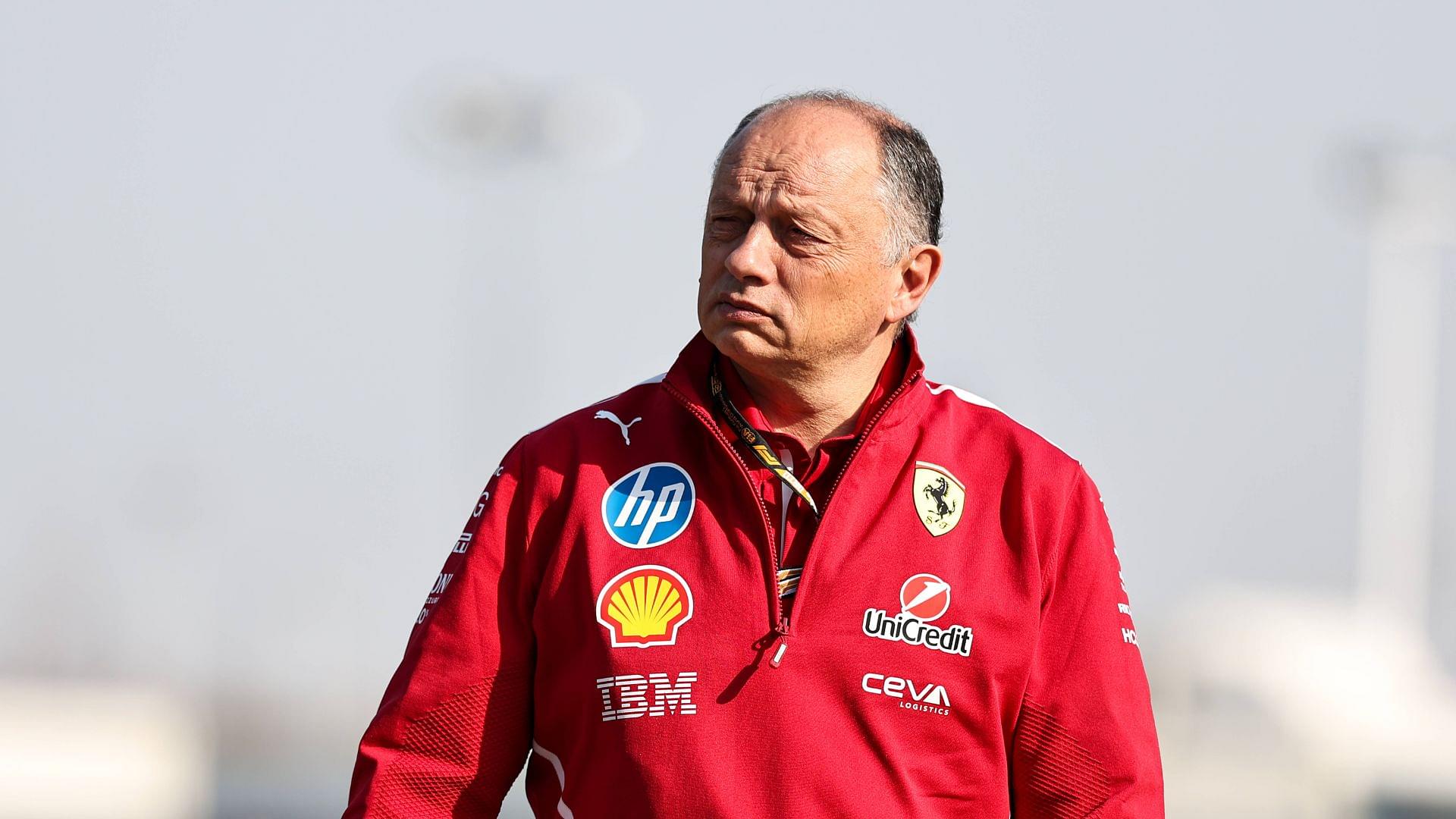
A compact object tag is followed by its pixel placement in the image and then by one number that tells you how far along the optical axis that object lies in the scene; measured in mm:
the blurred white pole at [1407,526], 36312
